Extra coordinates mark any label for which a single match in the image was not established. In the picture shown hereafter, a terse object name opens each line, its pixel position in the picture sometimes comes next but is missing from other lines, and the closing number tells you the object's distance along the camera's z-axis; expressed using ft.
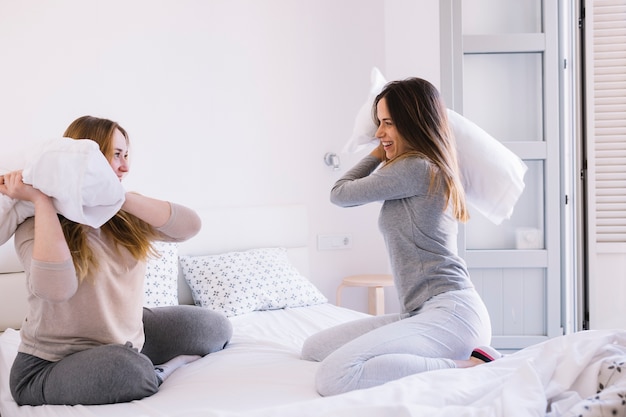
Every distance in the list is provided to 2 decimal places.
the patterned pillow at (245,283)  9.12
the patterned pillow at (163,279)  8.60
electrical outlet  11.65
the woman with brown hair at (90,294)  5.13
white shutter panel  10.90
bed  3.77
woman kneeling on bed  5.83
